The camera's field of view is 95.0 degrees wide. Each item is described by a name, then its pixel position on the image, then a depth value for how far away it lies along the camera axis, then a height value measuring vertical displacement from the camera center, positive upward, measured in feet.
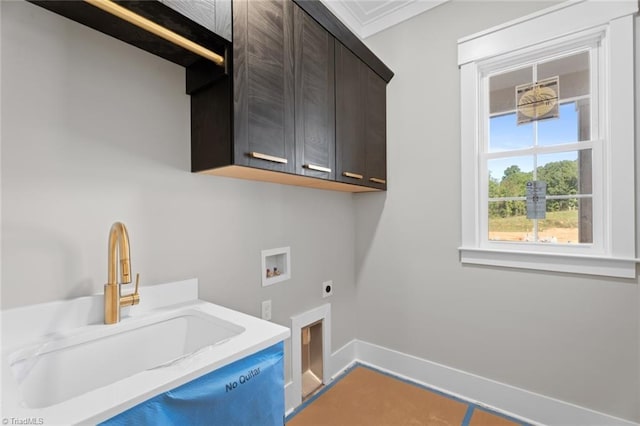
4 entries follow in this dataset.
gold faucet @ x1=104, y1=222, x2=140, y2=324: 3.28 -0.65
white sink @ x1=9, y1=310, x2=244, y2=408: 2.71 -1.53
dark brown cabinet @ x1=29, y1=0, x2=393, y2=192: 3.41 +2.01
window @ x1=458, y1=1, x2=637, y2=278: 5.02 +1.36
